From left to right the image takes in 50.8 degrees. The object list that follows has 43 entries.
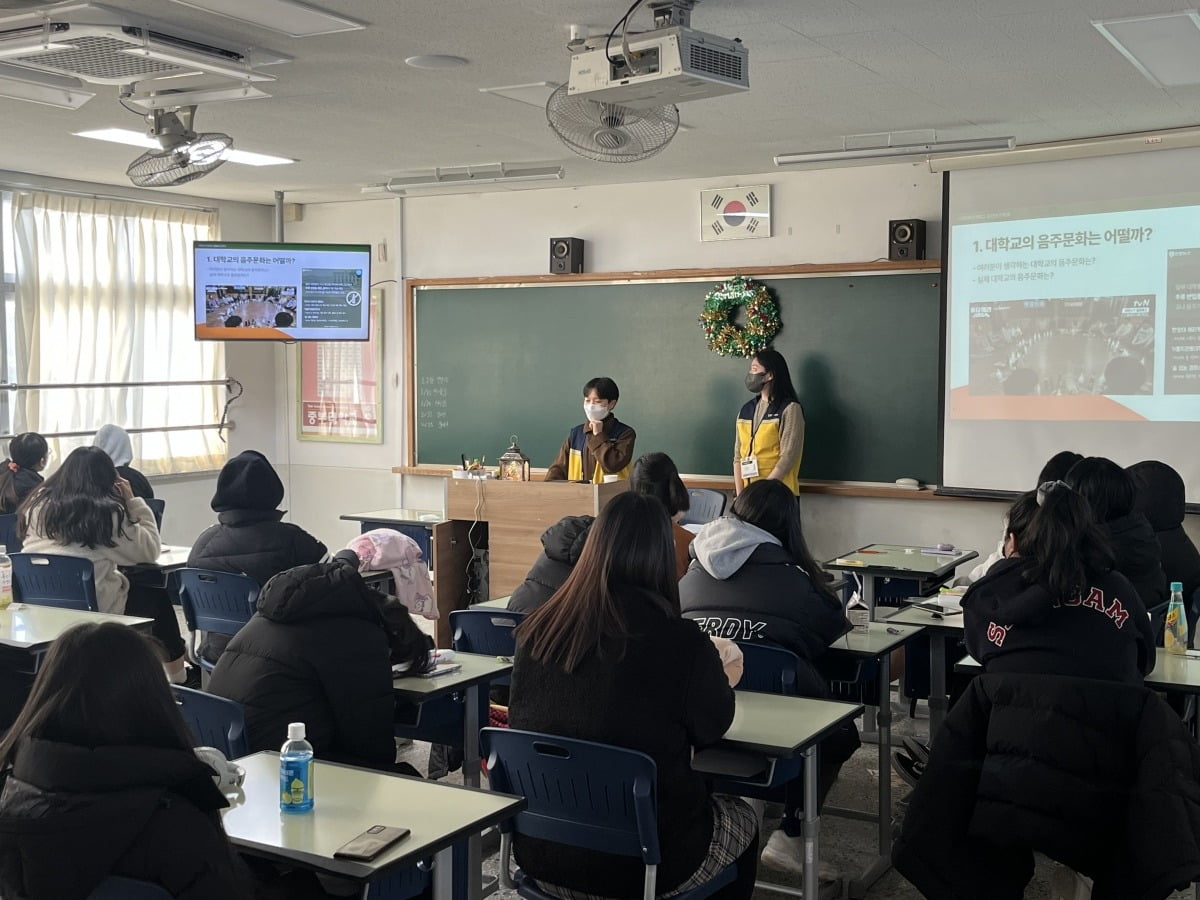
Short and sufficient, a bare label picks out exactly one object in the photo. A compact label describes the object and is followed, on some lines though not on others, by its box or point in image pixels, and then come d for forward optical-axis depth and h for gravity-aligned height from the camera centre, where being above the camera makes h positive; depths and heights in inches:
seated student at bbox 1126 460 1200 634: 192.1 -21.7
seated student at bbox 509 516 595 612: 168.2 -25.5
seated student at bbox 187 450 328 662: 195.0 -25.1
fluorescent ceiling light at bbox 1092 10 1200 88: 172.9 +48.5
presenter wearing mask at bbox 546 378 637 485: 291.1 -16.2
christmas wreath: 308.5 +14.0
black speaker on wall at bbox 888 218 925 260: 286.7 +31.2
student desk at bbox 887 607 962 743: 167.9 -36.7
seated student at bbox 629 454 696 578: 201.9 -17.0
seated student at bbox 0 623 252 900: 79.4 -26.2
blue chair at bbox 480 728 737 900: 105.7 -36.4
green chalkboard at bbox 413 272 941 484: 295.4 +1.6
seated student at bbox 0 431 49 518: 257.6 -20.4
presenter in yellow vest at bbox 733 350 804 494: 294.2 -12.0
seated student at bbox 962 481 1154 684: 125.4 -23.1
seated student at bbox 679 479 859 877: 148.7 -25.1
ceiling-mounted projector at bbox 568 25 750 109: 155.0 +38.2
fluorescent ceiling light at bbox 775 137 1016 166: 251.1 +46.0
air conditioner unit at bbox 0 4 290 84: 159.3 +42.9
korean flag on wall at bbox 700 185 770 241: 311.9 +40.3
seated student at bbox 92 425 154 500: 287.7 -16.4
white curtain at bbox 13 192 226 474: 328.8 +13.2
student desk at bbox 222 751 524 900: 90.1 -34.2
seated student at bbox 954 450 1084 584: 186.1 -13.7
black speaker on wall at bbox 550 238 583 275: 335.3 +31.6
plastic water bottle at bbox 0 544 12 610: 185.3 -31.1
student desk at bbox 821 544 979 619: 218.5 -33.6
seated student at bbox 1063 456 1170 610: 168.1 -18.9
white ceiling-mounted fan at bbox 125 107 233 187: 204.2 +35.2
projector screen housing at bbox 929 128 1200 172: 251.0 +47.1
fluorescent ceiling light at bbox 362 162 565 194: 286.2 +46.5
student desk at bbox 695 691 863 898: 119.2 -34.5
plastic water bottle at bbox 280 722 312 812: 98.3 -31.4
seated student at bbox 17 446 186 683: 209.0 -25.2
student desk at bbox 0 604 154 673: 163.8 -35.1
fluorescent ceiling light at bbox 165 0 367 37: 163.3 +47.6
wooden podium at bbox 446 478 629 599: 261.7 -29.0
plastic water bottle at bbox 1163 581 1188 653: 156.3 -31.1
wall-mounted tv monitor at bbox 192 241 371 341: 317.7 +20.7
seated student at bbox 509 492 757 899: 110.1 -27.3
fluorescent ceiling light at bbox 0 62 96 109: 203.8 +47.5
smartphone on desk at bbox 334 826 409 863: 88.4 -33.6
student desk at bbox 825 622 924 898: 155.9 -42.6
